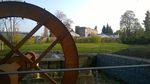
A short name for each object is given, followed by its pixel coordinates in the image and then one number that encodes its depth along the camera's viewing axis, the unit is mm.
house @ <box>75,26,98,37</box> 52357
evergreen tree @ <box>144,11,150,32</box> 29352
